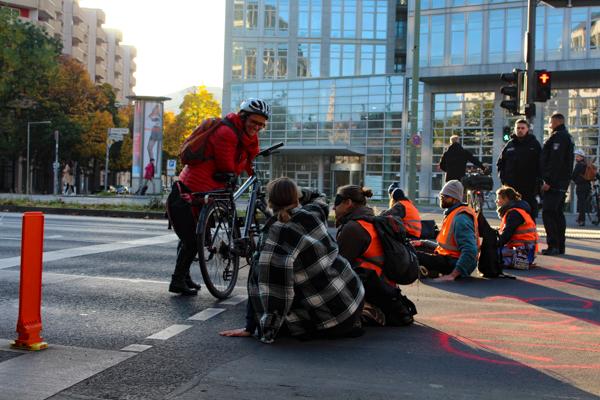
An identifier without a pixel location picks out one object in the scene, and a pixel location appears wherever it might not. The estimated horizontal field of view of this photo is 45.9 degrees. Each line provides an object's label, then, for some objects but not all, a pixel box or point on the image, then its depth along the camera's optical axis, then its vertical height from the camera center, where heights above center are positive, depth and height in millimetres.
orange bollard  4277 -663
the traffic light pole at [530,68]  14570 +2514
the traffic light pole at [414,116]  23766 +2445
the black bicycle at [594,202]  19155 -279
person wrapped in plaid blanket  4711 -633
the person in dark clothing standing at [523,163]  11109 +429
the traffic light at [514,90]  14969 +2119
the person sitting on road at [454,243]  7668 -596
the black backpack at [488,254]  8188 -749
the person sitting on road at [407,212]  9586 -337
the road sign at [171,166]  46384 +1038
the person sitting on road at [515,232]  9039 -538
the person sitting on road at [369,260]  5359 -569
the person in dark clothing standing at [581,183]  18484 +233
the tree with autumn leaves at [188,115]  62188 +6033
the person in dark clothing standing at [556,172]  10594 +288
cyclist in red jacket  6383 +101
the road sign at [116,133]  46419 +3115
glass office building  41144 +7597
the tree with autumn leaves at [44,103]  49625 +5954
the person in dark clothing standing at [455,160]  14938 +613
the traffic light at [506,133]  16791 +1382
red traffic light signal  14648 +2189
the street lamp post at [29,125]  51938 +3973
